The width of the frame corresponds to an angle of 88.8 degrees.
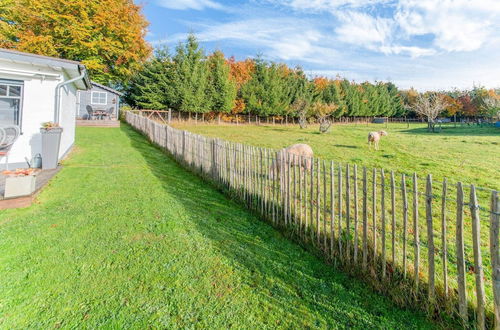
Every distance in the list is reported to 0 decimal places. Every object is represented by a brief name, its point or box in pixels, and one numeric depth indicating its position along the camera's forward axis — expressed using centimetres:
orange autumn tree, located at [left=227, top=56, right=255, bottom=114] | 4099
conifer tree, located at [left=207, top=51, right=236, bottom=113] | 3362
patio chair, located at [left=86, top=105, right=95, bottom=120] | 2219
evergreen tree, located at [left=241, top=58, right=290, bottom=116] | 3888
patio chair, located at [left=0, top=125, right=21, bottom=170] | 615
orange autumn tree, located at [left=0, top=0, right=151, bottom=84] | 2281
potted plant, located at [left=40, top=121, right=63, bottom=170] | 711
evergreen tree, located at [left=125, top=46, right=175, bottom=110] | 2962
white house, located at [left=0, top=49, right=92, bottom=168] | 660
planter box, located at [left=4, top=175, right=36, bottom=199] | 479
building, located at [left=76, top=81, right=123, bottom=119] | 2335
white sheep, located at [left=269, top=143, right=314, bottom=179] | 418
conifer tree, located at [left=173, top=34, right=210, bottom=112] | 3066
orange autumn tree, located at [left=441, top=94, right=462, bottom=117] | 5894
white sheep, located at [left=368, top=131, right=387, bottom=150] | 1402
